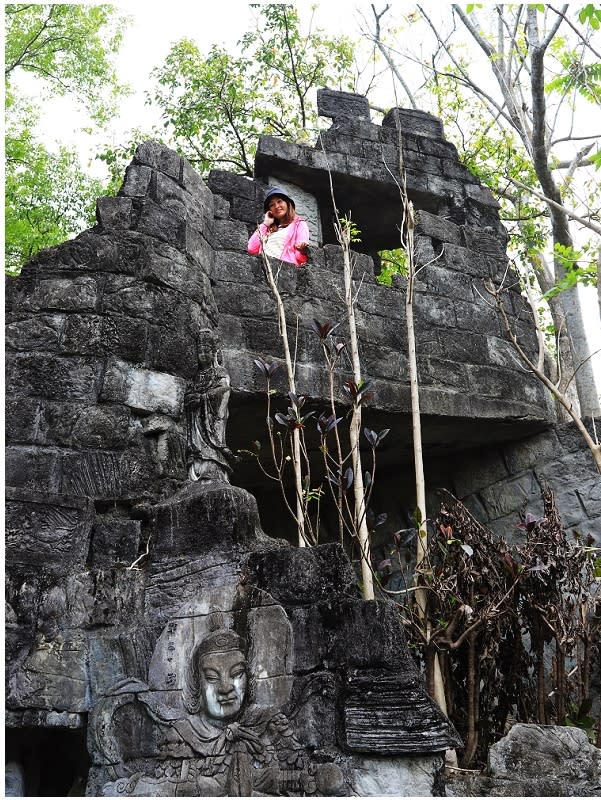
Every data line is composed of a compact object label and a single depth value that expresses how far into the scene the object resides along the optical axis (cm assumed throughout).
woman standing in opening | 614
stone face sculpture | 329
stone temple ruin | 337
